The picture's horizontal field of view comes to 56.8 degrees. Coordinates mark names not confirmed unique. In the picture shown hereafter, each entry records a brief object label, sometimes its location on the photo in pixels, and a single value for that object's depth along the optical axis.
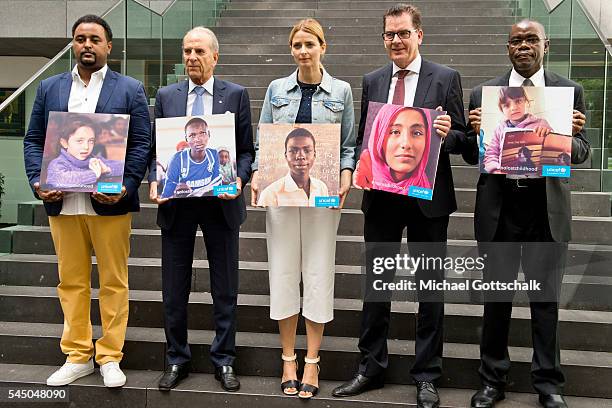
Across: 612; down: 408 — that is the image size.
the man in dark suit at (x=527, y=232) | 2.94
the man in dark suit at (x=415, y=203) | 3.00
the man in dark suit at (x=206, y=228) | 3.22
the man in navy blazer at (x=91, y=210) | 3.22
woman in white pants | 3.13
